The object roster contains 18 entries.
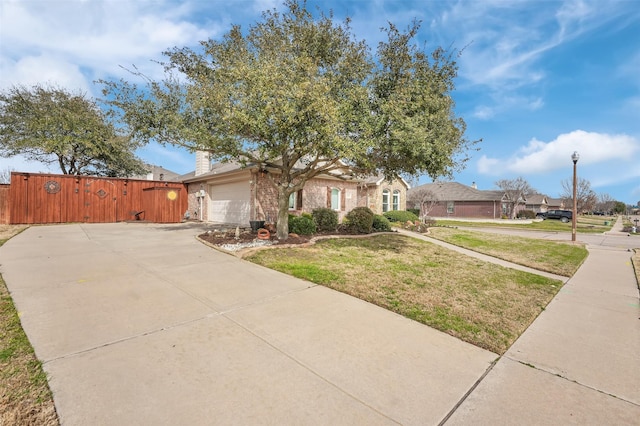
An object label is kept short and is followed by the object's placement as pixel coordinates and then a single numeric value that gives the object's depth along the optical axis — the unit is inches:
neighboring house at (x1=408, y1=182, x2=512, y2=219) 1467.8
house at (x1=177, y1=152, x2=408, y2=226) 539.2
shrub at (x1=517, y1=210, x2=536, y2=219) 1656.0
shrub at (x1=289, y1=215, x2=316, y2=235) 425.7
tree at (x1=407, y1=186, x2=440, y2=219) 1073.1
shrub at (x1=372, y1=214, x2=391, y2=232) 534.9
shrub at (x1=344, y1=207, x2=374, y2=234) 486.6
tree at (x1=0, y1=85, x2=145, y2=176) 738.2
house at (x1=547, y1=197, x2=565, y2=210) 2396.7
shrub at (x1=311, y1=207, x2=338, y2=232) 489.7
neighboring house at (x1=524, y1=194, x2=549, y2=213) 2203.5
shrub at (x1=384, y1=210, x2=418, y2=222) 757.3
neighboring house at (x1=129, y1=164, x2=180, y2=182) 1293.1
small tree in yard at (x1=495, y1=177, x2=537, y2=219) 1531.7
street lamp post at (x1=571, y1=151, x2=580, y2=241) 500.6
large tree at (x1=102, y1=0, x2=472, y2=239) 271.4
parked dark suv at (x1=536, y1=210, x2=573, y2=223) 1292.9
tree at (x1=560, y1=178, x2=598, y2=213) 1427.2
